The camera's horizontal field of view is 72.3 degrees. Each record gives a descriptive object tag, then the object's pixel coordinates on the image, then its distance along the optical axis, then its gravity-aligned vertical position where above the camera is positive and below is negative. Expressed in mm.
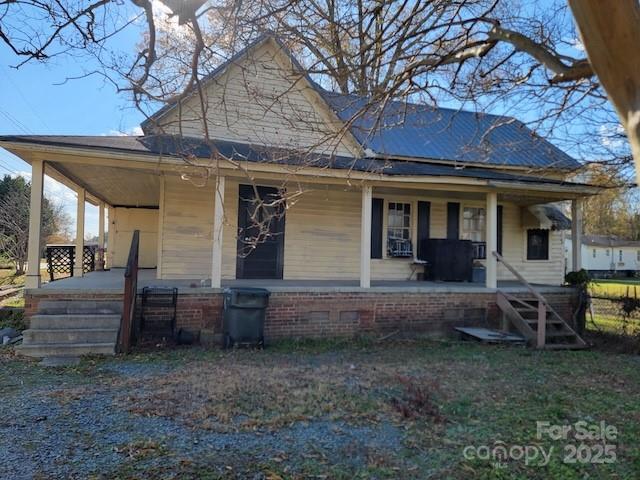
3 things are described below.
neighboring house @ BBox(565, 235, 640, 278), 48469 +530
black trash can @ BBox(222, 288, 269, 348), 7539 -1123
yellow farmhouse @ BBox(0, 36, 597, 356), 7637 +606
